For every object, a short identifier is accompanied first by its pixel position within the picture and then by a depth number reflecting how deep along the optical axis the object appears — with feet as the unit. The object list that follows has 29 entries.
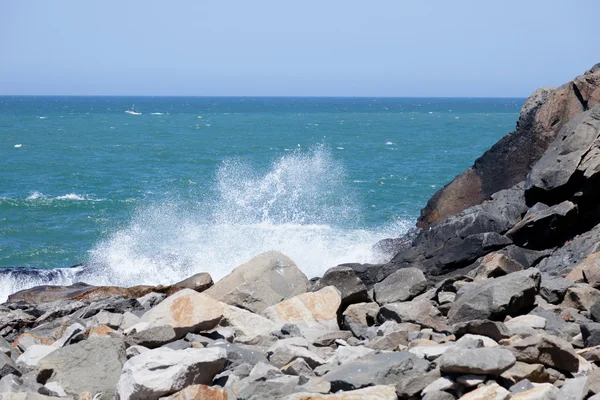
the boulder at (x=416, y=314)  51.88
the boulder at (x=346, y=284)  61.48
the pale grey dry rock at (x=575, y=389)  34.22
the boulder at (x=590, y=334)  43.50
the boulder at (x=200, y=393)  38.52
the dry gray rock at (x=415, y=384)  37.50
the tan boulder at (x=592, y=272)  57.52
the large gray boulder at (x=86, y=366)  45.55
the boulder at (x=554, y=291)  54.95
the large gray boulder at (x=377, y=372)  39.04
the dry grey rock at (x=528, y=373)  37.06
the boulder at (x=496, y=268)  64.75
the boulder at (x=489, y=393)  34.37
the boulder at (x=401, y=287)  62.90
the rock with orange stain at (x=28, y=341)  59.74
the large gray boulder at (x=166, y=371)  40.16
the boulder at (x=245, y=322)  57.67
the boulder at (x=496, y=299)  50.42
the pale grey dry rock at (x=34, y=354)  50.95
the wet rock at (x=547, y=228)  82.89
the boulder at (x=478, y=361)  35.99
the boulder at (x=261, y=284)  69.72
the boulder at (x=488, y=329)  44.42
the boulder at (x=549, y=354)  38.88
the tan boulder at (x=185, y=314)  54.44
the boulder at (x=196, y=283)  89.66
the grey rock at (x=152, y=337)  51.65
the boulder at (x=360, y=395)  36.96
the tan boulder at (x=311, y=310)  60.70
